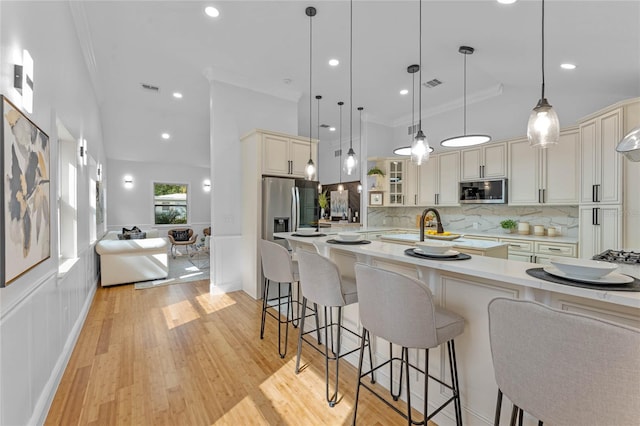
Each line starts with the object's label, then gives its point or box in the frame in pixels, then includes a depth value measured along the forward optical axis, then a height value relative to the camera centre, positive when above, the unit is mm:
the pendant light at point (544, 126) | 1646 +507
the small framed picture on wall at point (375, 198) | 6164 +285
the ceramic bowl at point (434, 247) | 1720 -226
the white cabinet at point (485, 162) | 4492 +824
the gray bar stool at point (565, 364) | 772 -477
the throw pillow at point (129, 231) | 6380 -473
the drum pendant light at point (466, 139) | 3213 +835
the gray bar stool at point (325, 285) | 1936 -547
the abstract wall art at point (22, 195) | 1333 +93
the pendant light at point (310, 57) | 2922 +2085
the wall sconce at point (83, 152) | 3448 +759
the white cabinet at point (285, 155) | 4141 +870
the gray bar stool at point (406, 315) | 1357 -547
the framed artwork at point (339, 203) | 7688 +216
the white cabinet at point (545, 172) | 3814 +560
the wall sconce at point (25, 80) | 1543 +758
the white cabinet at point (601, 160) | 2938 +560
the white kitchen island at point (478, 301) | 1130 -435
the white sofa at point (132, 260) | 4719 -865
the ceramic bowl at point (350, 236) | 2418 -222
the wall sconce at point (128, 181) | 8414 +900
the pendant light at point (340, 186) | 7586 +674
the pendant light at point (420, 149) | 2539 +560
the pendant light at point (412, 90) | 3729 +2084
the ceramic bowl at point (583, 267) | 1112 -230
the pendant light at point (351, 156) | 3203 +639
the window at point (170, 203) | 8953 +264
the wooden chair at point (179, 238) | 7691 -790
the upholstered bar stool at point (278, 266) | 2502 -525
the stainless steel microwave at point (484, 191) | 4449 +322
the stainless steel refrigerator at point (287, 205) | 4090 +89
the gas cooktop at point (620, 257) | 2070 -361
